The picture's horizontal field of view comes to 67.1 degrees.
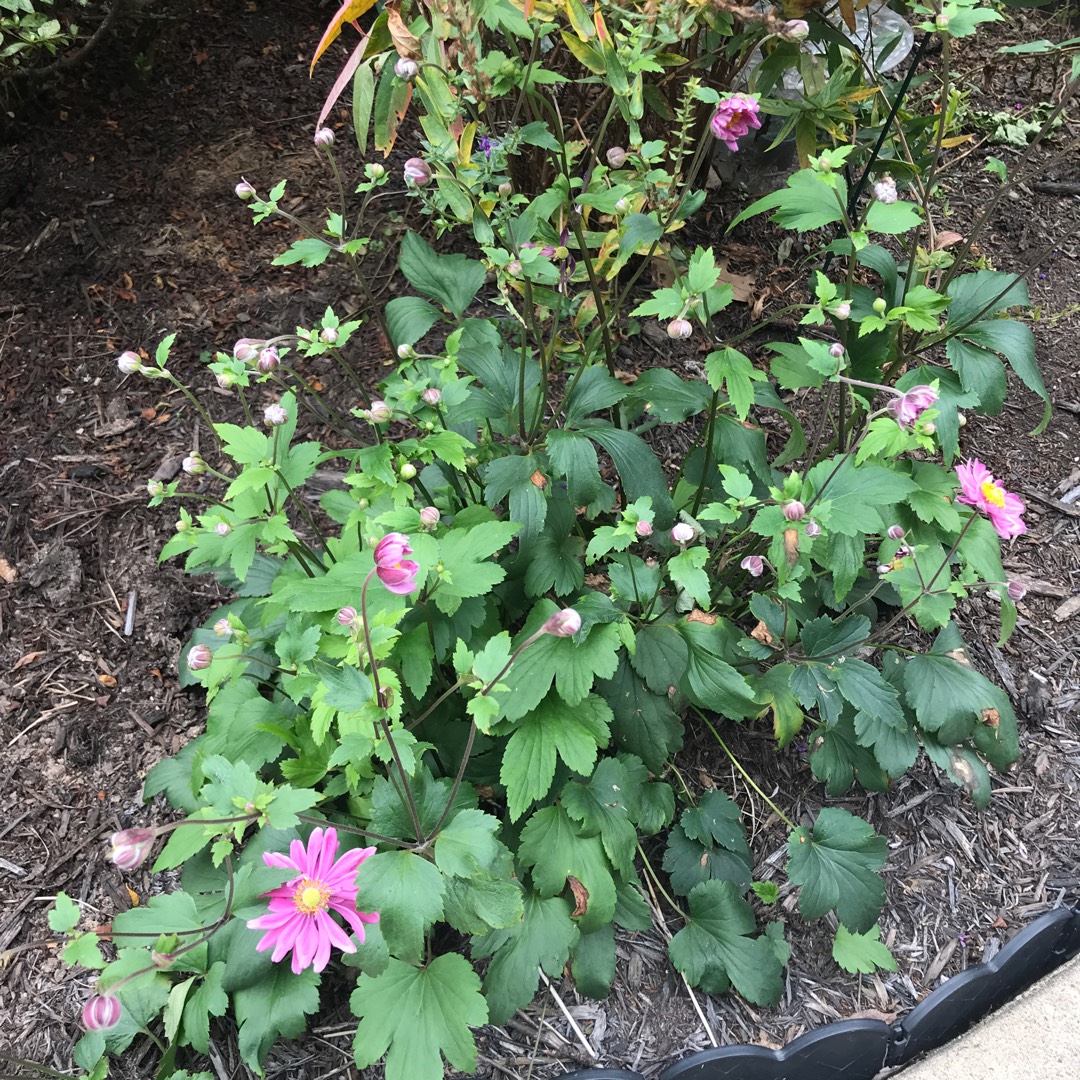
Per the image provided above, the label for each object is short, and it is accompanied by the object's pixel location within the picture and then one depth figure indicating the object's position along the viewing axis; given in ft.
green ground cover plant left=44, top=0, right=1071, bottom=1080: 4.01
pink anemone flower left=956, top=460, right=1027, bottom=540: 4.52
